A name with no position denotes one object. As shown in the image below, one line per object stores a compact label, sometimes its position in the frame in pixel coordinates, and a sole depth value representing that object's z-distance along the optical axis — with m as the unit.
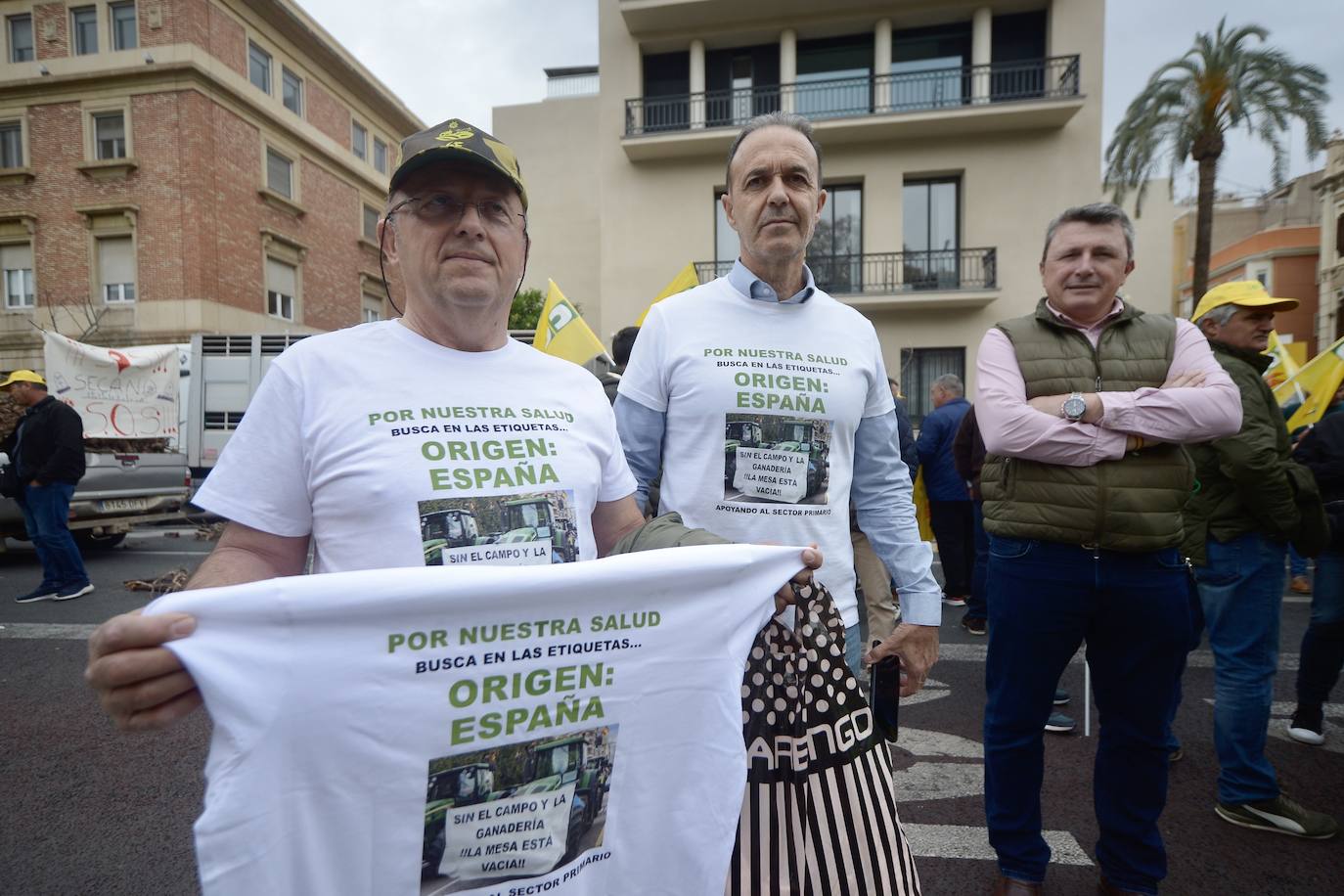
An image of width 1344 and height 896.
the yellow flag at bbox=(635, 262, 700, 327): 5.57
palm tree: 14.27
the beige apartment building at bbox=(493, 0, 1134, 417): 16.19
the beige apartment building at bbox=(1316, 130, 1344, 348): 24.12
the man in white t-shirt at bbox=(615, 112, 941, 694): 1.88
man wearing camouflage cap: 1.30
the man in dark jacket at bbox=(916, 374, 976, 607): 6.07
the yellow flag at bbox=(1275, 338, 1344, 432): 4.52
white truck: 13.04
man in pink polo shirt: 2.18
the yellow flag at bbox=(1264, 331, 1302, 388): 7.15
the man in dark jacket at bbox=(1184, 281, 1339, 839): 2.77
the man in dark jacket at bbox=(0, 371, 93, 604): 6.61
